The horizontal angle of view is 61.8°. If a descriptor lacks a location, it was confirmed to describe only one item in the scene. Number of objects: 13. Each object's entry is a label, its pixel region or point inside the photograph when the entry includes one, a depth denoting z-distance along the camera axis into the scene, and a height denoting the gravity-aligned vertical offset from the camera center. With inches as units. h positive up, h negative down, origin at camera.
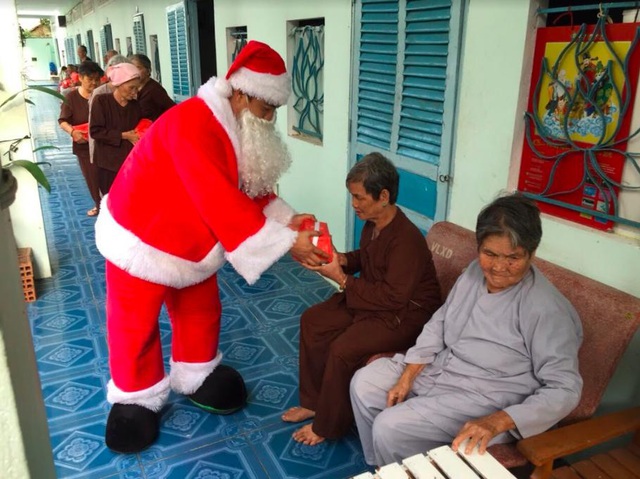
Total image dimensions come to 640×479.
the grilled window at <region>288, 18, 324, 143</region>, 158.9 -3.0
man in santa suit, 81.1 -22.7
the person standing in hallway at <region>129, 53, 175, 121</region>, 177.5 -11.0
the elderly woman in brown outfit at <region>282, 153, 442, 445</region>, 87.0 -36.0
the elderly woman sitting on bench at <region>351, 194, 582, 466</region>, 64.2 -36.5
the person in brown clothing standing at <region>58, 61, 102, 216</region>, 199.0 -19.4
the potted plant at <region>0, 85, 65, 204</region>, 25.1 -5.8
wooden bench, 67.9 -32.7
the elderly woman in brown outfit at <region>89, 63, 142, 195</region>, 160.7 -16.6
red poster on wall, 74.9 -7.1
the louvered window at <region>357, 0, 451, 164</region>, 108.0 -1.9
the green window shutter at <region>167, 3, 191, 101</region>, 260.4 +6.8
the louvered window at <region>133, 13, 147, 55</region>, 357.9 +19.5
